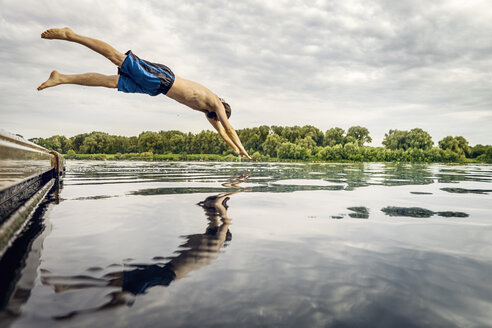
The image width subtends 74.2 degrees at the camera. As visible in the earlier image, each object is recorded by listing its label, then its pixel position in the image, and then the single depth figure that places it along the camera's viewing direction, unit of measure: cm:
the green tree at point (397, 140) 8888
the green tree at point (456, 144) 8288
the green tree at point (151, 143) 9619
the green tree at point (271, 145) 8959
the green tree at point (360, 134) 11644
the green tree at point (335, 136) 11638
